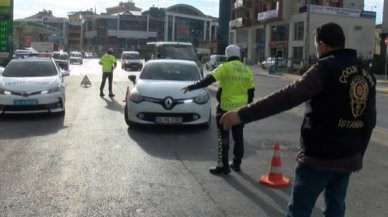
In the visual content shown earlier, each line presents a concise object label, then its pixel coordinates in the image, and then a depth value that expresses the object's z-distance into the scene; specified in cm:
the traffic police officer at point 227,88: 698
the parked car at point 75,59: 6628
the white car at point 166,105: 1028
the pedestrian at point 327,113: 320
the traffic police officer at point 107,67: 1839
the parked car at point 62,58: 3988
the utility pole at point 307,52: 4678
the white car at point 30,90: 1170
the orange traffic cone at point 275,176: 643
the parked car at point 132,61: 4725
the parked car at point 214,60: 4512
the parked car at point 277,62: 5061
